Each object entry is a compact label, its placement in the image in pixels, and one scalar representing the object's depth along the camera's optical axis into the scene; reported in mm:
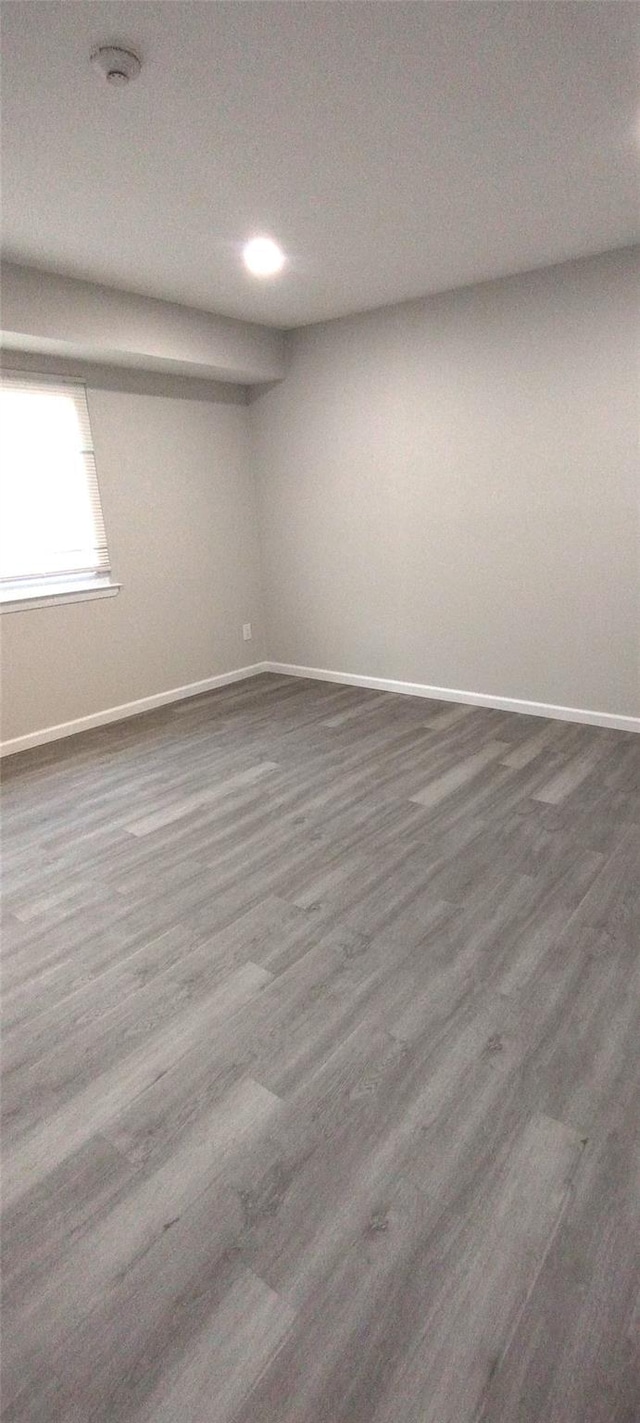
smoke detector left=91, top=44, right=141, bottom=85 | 1702
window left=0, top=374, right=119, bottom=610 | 3760
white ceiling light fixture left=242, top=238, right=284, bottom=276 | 2992
